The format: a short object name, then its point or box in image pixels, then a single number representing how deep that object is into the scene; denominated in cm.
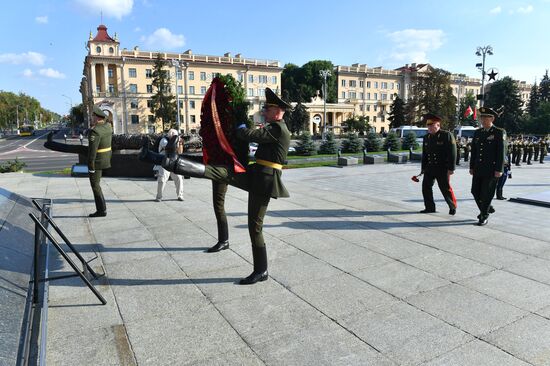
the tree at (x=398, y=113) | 8256
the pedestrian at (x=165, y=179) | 934
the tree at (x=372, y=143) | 3284
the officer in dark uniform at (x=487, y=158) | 694
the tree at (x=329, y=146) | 2992
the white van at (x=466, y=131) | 5102
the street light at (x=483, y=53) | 3211
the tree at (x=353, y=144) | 3148
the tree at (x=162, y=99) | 7444
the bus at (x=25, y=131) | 8725
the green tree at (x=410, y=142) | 3562
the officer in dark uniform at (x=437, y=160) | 769
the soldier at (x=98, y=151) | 752
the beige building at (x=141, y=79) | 7456
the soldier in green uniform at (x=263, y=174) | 407
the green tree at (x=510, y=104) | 7169
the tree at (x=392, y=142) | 3416
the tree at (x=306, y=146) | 2895
